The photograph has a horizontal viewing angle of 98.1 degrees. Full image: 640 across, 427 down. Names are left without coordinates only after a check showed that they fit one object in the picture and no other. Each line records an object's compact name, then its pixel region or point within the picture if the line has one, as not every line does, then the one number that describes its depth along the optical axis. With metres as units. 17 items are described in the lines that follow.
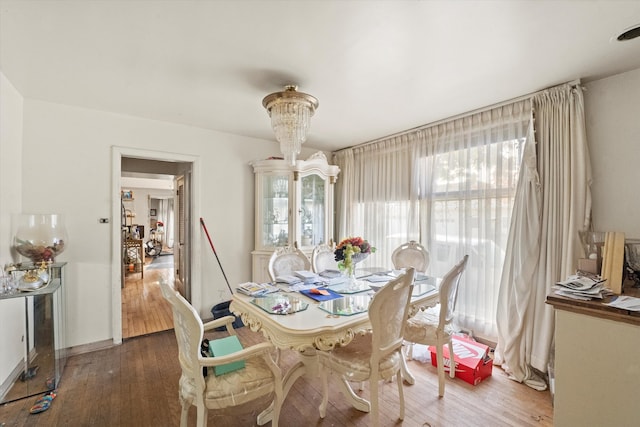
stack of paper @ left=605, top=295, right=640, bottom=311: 1.27
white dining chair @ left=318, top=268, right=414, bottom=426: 1.46
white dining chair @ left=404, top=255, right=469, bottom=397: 2.00
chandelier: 1.94
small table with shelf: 2.00
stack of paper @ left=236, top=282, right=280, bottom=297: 1.98
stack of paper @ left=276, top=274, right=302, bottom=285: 2.24
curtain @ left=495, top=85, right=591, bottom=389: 2.07
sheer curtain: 2.54
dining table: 1.43
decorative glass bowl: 2.15
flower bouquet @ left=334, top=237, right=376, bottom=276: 2.16
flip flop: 1.82
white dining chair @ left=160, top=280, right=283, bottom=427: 1.31
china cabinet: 3.56
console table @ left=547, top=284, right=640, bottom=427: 1.26
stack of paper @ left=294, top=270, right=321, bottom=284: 2.31
